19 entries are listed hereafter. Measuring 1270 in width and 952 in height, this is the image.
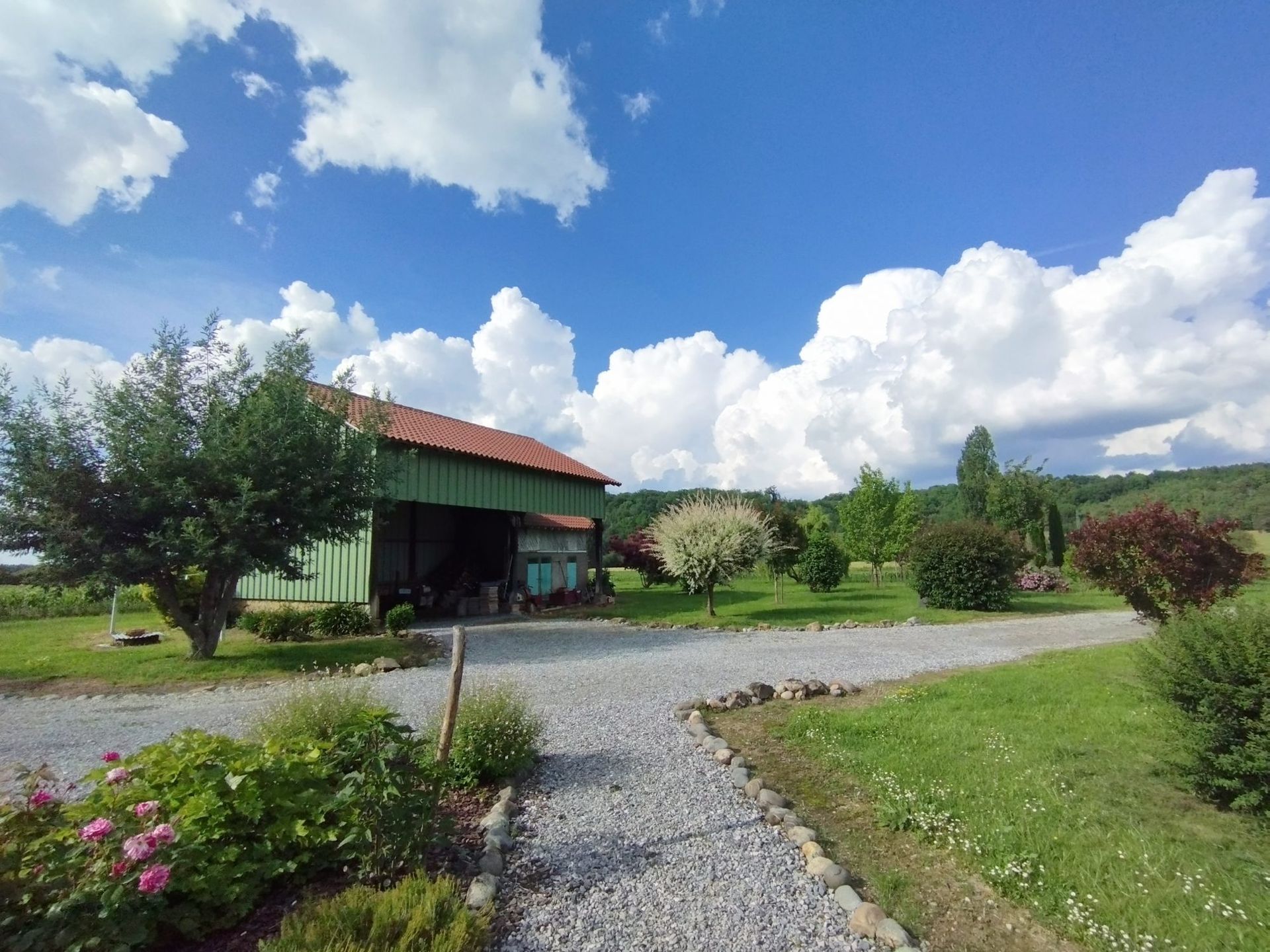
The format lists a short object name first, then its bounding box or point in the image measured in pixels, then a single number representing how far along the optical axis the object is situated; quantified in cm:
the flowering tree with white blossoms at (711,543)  1758
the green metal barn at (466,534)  1692
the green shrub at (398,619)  1485
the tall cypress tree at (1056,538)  3912
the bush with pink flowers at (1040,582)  2814
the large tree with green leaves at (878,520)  3142
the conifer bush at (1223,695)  422
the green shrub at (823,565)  2808
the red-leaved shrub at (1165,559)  1248
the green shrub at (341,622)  1479
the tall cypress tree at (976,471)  4884
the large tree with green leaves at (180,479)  1027
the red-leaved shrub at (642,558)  3238
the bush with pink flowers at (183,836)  254
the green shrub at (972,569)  1947
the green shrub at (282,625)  1380
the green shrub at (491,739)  500
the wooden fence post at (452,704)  448
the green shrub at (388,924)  255
